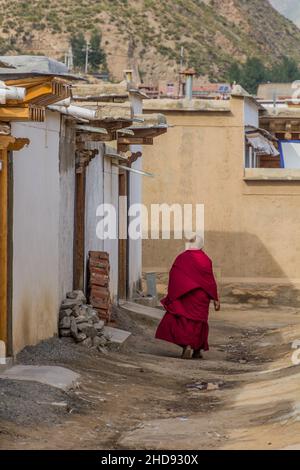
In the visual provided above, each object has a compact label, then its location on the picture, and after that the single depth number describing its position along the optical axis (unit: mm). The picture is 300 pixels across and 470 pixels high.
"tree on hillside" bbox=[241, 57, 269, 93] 86750
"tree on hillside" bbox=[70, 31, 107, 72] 80994
